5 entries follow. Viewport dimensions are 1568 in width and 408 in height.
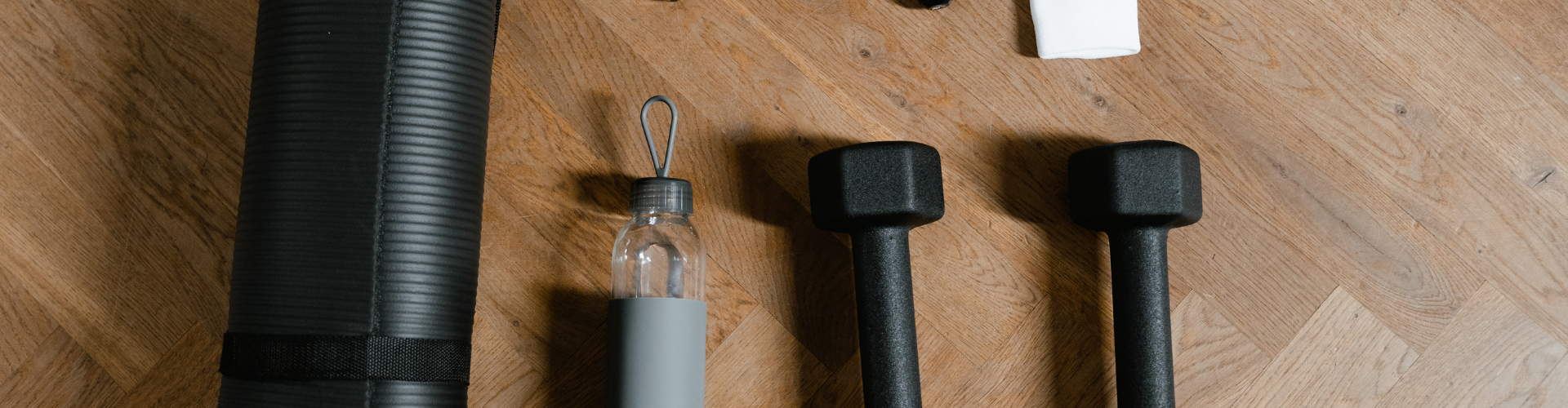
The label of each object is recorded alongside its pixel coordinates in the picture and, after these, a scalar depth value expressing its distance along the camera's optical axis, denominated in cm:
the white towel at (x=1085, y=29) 94
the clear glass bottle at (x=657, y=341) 79
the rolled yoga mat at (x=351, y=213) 71
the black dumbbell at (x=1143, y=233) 84
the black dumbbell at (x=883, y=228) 82
